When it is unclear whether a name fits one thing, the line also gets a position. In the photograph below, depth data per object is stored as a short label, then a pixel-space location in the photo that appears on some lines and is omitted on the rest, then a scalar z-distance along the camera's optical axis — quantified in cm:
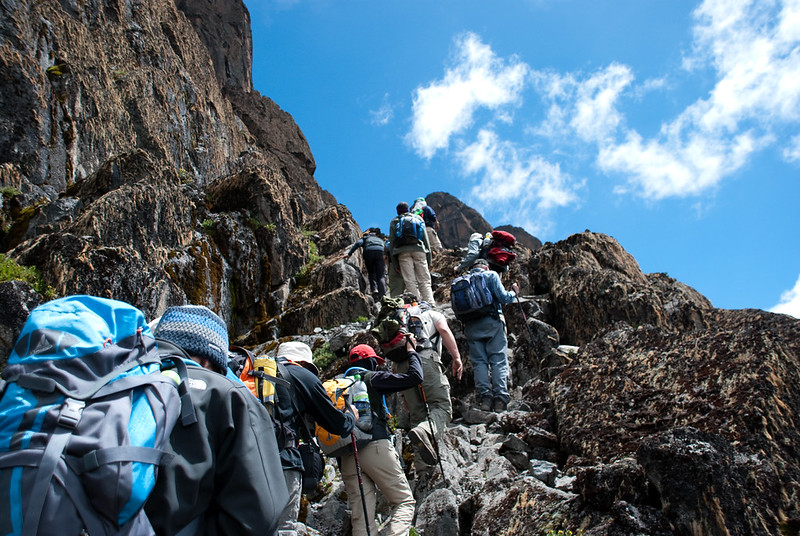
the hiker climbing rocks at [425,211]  1560
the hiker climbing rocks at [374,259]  1386
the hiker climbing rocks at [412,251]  1174
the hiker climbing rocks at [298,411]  402
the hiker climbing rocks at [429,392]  617
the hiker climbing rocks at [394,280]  1272
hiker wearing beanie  201
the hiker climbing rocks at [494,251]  1130
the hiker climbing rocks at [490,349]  826
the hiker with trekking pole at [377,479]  523
